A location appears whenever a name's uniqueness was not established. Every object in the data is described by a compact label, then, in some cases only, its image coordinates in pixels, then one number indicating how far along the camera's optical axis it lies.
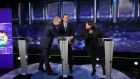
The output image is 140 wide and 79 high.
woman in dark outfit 7.34
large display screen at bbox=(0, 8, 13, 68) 8.12
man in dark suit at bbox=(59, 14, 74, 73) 7.55
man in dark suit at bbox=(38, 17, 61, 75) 7.35
